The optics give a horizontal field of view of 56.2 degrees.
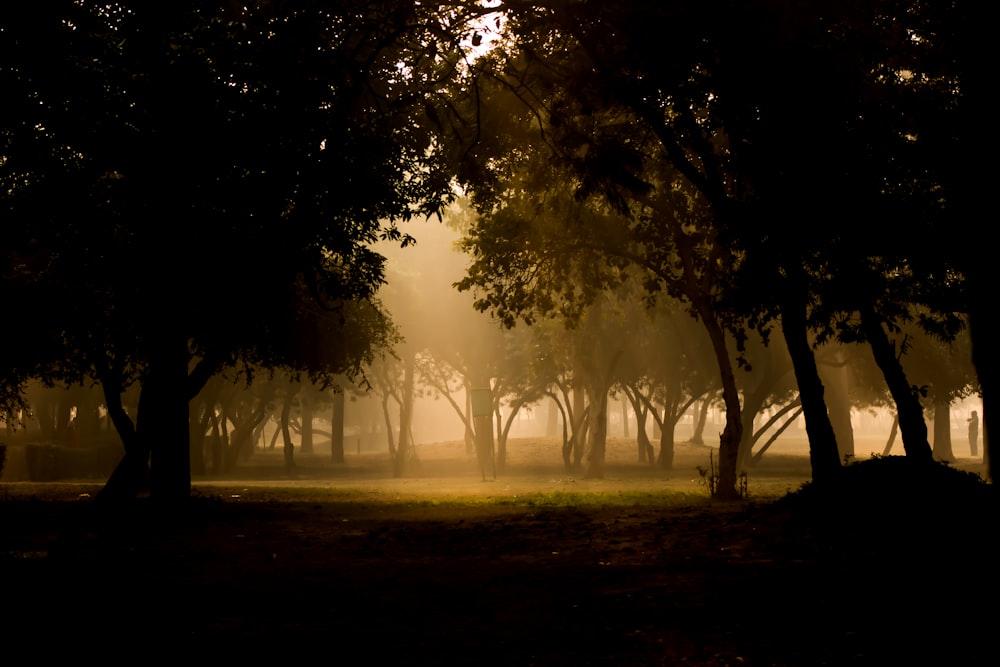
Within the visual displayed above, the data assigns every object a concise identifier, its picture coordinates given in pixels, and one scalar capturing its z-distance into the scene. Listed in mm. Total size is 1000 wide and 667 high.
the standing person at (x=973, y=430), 65531
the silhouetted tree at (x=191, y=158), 10906
